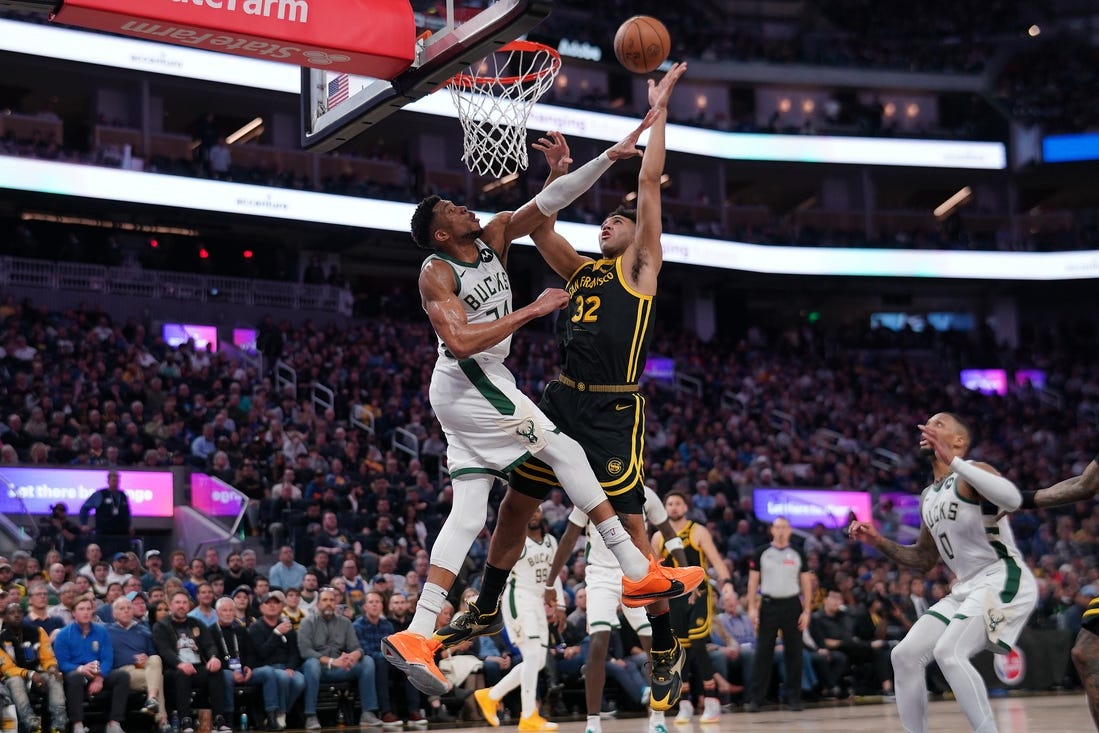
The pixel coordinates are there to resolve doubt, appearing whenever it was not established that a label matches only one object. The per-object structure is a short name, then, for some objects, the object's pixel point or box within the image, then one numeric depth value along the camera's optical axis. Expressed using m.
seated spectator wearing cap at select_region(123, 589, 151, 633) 12.02
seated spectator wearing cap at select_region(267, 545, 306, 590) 14.25
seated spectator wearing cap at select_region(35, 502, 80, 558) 14.99
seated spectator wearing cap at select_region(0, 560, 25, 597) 11.45
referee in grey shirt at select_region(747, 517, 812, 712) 13.77
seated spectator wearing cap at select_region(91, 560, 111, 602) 13.12
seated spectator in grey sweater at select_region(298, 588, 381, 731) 12.47
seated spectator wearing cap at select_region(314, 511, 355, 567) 16.11
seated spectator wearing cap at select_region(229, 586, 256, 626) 12.77
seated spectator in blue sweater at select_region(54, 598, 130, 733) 11.20
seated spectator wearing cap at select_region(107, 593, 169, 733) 11.66
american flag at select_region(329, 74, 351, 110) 8.70
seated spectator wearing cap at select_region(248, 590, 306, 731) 12.34
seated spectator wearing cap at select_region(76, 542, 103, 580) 13.40
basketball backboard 7.39
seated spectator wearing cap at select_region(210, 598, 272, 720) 12.21
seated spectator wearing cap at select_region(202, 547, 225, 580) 14.05
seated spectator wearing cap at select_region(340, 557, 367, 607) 13.84
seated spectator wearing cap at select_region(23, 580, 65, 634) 11.46
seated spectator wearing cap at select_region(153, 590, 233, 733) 11.77
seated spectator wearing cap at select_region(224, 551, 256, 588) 13.92
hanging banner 7.17
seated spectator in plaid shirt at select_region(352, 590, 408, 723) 12.84
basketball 7.76
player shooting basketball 7.13
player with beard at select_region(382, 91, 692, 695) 6.58
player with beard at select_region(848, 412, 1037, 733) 7.02
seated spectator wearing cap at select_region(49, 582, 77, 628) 11.63
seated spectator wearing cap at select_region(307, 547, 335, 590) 14.51
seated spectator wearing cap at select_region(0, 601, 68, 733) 10.77
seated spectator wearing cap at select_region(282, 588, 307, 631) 13.01
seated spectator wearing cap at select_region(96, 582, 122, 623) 12.18
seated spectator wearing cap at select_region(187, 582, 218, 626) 12.48
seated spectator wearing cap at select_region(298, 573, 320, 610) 13.40
